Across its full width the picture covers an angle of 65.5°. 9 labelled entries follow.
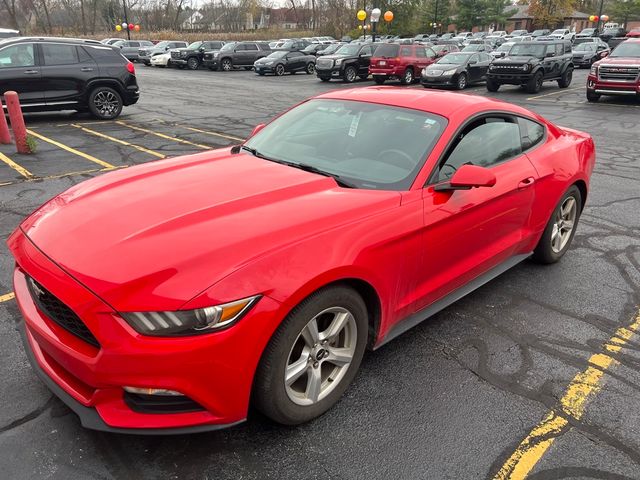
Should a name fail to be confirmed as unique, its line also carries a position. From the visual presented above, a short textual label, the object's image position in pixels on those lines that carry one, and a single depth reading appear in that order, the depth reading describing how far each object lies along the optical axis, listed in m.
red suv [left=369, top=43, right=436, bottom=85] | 21.00
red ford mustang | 2.10
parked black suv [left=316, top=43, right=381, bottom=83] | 22.81
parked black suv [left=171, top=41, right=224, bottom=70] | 31.02
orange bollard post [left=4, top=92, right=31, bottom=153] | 8.25
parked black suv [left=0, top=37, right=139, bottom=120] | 10.55
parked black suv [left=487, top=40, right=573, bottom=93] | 18.31
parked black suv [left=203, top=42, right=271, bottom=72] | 29.96
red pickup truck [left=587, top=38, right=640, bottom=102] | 15.52
